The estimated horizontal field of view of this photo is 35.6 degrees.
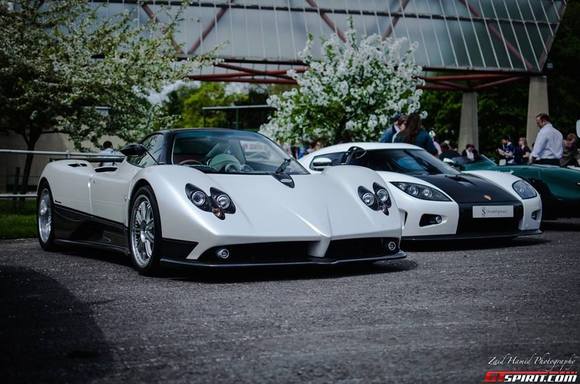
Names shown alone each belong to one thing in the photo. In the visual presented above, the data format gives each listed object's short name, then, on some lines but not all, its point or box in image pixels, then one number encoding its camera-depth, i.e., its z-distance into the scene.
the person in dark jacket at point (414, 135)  12.71
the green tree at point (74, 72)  17.41
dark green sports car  11.45
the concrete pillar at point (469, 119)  38.56
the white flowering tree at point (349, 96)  22.50
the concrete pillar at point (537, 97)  34.88
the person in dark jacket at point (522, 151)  23.45
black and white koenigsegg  9.10
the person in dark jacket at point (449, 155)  13.01
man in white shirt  14.06
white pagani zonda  6.59
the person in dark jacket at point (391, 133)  13.04
